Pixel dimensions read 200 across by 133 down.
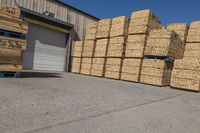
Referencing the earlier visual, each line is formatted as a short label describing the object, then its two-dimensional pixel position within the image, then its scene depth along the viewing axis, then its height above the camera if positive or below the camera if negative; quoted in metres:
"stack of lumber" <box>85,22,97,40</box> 10.43 +2.26
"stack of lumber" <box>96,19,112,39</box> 9.68 +2.36
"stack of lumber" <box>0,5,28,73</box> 5.28 +0.67
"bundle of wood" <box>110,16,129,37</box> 8.87 +2.36
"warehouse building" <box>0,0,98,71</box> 9.26 +2.04
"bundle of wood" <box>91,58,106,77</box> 9.43 -0.27
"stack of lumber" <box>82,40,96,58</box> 10.19 +0.99
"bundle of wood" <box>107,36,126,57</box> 8.81 +1.11
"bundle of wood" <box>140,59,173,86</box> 7.48 -0.27
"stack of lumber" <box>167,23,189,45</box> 8.78 +2.40
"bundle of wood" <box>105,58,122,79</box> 8.75 -0.24
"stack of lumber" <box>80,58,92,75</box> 10.08 -0.28
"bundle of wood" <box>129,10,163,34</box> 8.14 +2.55
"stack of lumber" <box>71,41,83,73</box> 10.70 +0.38
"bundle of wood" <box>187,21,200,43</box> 8.23 +2.09
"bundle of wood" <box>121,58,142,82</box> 8.13 -0.25
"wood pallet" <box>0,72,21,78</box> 5.39 -0.68
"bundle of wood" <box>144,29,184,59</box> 7.50 +1.27
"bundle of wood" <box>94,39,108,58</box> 9.54 +1.00
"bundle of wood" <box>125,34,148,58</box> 8.13 +1.17
